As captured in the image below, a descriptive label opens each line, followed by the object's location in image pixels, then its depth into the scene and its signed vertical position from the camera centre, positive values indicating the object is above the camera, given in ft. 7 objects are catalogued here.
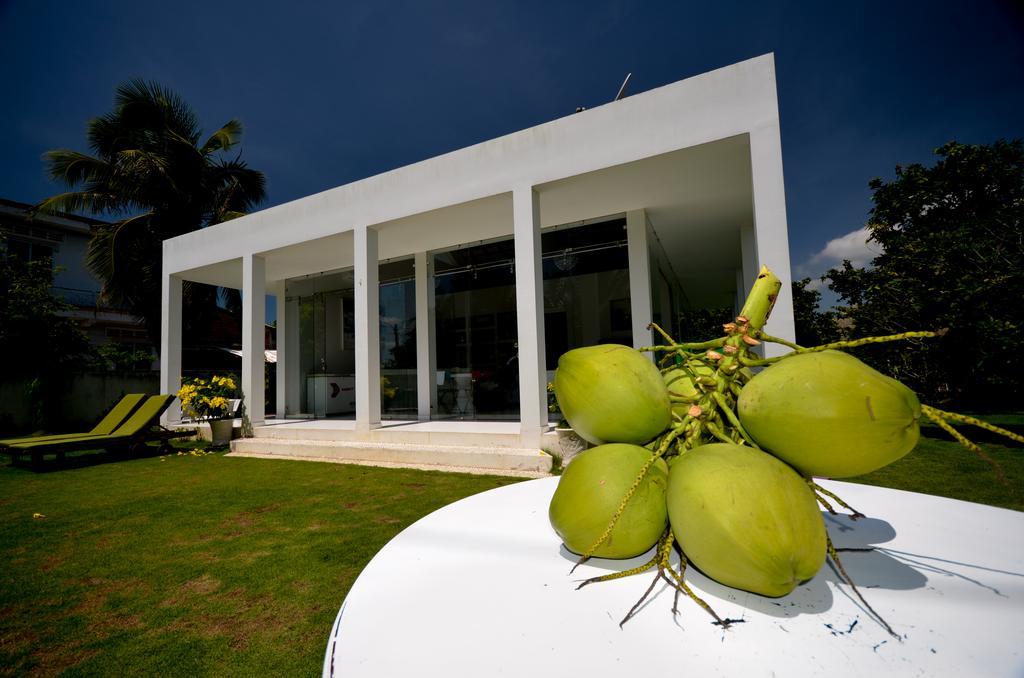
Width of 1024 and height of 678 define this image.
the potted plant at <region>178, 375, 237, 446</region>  31.83 -1.47
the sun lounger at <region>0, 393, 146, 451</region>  31.31 -1.98
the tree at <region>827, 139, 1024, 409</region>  23.80 +6.01
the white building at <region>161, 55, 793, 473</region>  19.10 +8.62
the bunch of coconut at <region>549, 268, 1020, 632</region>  1.80 -0.39
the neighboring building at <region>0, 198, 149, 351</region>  65.67 +20.12
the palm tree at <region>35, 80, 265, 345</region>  47.29 +22.06
